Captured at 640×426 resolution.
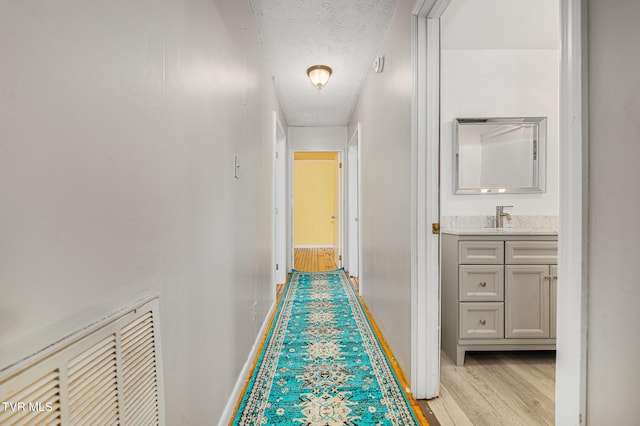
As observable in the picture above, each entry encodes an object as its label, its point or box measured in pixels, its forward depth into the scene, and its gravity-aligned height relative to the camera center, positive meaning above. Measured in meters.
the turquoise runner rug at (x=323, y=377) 1.56 -0.99
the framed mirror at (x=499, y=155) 2.61 +0.43
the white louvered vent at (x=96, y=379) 0.43 -0.28
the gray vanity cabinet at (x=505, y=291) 2.12 -0.54
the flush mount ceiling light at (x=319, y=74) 2.99 +1.24
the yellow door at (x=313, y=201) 8.34 +0.18
